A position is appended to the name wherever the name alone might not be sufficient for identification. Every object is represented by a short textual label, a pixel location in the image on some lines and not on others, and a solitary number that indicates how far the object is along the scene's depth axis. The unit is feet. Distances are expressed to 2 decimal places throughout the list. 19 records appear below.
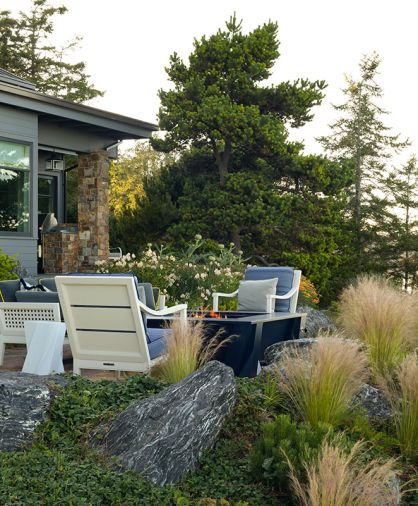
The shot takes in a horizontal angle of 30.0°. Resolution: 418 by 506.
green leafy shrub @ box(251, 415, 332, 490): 13.10
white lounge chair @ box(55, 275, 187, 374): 19.48
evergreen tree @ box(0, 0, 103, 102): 99.86
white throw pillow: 28.37
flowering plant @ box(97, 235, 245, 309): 39.42
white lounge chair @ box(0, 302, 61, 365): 23.34
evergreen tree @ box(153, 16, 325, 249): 57.77
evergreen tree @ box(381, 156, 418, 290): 78.43
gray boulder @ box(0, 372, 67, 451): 14.89
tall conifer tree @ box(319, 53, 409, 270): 88.94
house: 40.98
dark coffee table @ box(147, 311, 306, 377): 22.91
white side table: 21.01
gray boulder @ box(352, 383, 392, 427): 16.65
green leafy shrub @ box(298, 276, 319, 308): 46.39
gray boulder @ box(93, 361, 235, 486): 13.67
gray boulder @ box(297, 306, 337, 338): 32.91
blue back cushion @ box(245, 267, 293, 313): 29.82
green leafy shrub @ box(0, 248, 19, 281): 35.57
